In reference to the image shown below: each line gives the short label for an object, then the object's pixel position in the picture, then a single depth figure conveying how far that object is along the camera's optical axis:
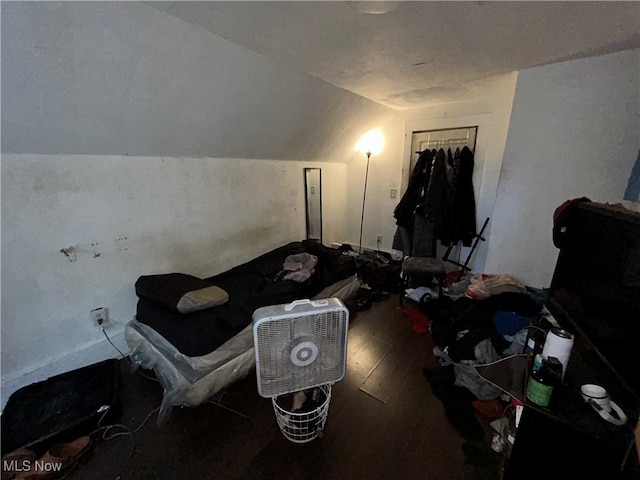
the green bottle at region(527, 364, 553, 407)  0.83
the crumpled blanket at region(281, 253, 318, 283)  2.09
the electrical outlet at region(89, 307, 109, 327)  1.67
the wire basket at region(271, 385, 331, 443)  1.28
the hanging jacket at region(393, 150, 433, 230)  2.88
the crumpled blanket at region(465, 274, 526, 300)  1.81
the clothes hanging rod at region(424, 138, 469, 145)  2.83
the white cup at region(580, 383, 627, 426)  0.78
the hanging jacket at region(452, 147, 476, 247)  2.74
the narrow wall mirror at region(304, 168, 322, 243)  3.20
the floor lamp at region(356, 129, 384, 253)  3.38
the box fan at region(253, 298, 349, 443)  1.07
